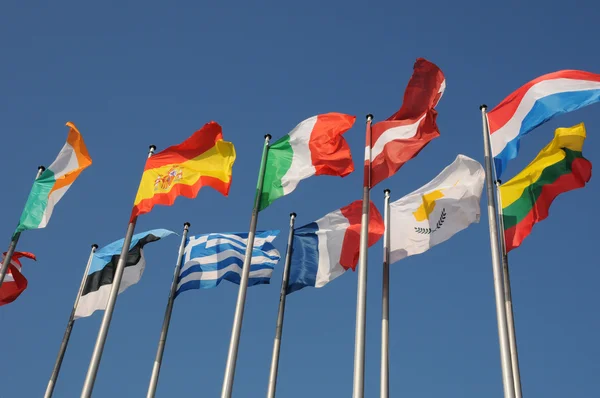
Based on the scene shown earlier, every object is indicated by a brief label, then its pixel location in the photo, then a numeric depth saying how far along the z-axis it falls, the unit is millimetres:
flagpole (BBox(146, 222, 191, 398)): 20605
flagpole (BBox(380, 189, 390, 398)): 17778
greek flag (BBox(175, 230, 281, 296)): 22922
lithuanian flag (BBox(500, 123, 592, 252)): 19984
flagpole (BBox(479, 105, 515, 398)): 15258
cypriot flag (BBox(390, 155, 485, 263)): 21297
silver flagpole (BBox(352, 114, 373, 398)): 15509
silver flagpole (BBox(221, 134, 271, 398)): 16688
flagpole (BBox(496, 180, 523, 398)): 16875
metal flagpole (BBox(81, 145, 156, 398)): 17094
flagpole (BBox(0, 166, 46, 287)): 21828
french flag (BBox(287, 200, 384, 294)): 22266
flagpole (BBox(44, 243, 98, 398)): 22062
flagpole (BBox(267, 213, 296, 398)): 19594
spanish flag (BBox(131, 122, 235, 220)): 21469
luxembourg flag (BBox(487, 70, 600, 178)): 20125
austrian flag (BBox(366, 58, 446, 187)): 20578
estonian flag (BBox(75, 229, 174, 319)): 23562
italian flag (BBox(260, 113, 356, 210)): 21359
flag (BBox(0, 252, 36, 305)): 24578
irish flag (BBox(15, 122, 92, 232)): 22864
